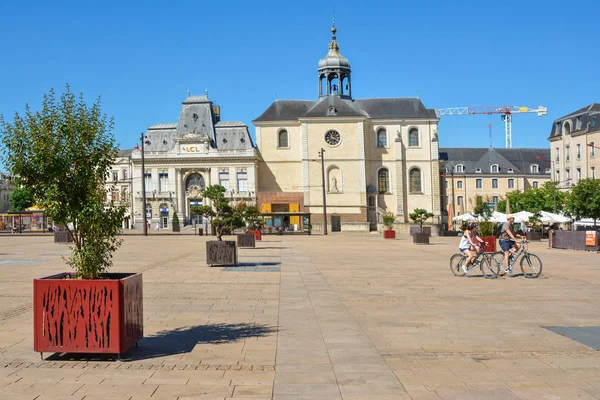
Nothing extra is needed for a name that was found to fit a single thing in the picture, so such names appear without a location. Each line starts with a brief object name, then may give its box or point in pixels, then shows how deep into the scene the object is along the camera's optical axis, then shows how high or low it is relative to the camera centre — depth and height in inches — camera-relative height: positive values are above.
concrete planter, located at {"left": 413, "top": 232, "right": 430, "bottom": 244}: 1450.5 -59.8
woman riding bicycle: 646.5 -35.2
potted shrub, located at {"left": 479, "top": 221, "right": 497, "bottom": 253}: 1012.5 -36.6
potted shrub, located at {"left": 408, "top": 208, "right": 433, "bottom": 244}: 1448.1 -59.7
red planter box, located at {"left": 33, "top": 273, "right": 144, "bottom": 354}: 276.2 -40.9
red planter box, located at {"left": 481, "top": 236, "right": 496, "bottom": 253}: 998.8 -52.5
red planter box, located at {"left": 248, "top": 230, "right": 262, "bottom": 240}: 1636.2 -50.2
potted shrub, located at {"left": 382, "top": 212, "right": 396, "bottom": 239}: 1809.8 -52.5
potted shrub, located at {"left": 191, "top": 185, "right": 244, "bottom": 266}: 768.3 -11.2
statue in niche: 3016.7 +139.8
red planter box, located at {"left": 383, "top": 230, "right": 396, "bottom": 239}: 1809.8 -63.5
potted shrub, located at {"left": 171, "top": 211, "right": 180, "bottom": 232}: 2524.6 -18.1
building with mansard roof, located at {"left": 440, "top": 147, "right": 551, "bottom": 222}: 3604.8 +194.5
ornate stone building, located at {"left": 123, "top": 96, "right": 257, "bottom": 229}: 3061.0 +209.9
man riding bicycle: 644.1 -33.1
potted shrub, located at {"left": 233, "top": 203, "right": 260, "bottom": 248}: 1193.4 -44.3
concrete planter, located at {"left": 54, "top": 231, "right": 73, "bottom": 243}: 1485.0 -37.2
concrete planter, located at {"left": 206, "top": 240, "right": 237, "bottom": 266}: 767.7 -43.1
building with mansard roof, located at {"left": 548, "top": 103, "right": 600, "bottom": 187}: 2701.8 +281.5
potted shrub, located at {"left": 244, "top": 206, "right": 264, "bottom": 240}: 1619.6 -12.9
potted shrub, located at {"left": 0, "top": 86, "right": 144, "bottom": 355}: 276.7 -1.2
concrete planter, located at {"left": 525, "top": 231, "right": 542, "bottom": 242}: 1662.2 -70.9
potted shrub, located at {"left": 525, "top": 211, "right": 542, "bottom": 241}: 1605.9 -59.1
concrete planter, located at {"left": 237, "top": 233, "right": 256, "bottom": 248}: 1193.4 -44.5
